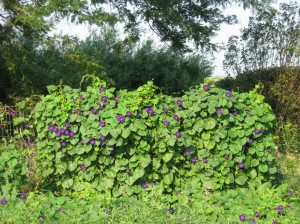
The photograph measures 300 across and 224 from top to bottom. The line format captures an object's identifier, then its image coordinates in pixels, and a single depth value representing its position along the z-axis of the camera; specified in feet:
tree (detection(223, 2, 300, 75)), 29.17
